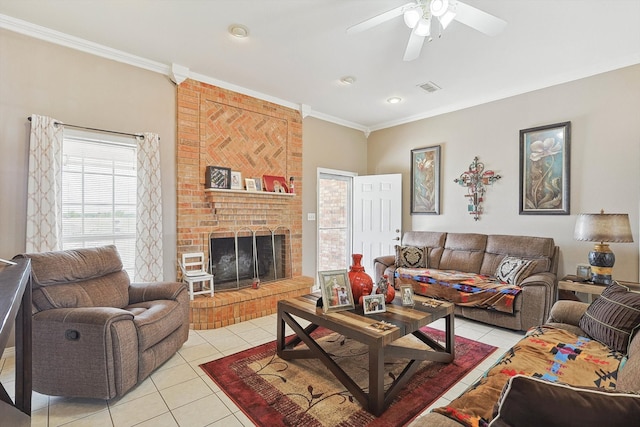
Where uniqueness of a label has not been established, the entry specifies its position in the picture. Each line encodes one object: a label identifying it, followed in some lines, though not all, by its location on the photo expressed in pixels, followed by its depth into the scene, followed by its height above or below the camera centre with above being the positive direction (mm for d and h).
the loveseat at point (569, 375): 741 -711
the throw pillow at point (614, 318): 1792 -620
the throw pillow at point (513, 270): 3354 -611
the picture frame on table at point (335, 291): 2367 -597
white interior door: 5066 -44
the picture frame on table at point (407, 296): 2465 -653
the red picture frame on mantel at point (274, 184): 4266 +380
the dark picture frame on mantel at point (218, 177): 3697 +398
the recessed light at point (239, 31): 2695 +1565
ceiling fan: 2033 +1309
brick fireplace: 3559 +512
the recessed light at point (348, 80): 3678 +1556
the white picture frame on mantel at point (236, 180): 3936 +389
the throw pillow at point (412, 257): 4316 -605
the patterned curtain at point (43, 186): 2678 +206
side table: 2957 -692
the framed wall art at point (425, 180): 4777 +501
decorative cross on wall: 4301 +409
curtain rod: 2845 +771
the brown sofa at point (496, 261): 3088 -610
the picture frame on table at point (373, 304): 2281 -664
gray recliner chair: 1948 -773
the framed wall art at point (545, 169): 3600 +520
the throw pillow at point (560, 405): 722 -451
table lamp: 2891 -196
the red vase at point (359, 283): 2492 -556
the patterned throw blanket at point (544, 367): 1280 -787
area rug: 1891 -1209
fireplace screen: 3893 -603
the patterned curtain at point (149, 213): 3236 -24
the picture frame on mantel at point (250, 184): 4039 +351
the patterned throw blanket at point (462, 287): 3205 -814
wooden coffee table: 1898 -822
